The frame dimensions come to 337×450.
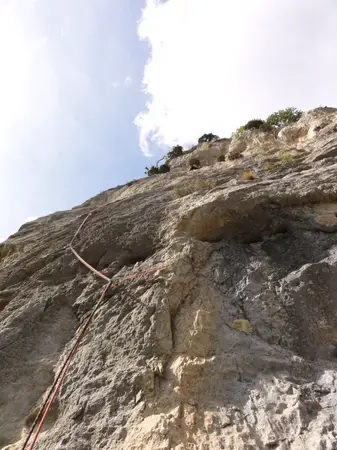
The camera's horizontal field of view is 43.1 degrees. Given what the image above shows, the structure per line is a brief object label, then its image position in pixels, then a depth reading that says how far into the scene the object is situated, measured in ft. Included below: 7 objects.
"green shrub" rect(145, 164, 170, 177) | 49.70
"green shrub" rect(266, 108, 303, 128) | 49.44
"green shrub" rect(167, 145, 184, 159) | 57.77
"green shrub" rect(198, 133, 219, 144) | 62.26
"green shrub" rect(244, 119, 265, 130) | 48.16
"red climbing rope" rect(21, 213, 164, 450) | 14.80
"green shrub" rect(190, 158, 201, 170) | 43.58
